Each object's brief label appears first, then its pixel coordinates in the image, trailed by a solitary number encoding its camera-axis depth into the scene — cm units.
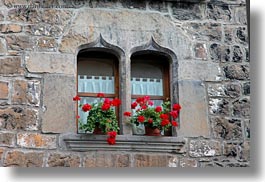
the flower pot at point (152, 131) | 550
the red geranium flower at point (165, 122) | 546
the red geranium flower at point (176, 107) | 557
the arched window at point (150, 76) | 579
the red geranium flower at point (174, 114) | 550
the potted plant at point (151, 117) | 547
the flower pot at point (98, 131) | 540
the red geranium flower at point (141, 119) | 543
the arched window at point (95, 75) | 568
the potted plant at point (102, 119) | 534
